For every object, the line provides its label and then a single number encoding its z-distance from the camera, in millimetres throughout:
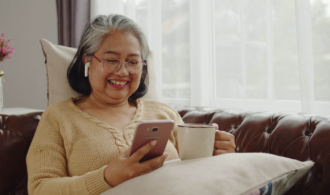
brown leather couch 936
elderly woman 794
